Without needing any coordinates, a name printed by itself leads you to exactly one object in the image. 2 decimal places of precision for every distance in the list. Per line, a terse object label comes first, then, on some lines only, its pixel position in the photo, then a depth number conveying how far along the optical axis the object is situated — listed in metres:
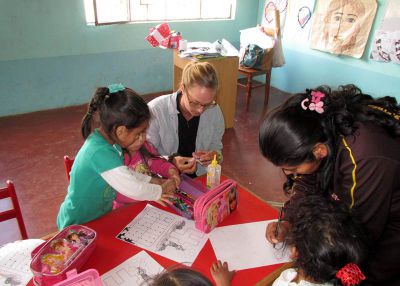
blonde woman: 1.78
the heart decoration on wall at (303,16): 4.68
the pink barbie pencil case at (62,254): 1.10
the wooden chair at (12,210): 1.51
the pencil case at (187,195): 1.49
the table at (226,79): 3.81
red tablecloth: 1.22
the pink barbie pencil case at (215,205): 1.36
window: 4.21
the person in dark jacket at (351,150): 1.08
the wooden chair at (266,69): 4.53
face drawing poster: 4.02
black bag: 4.52
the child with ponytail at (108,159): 1.37
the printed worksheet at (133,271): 1.16
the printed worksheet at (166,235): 1.29
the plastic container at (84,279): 1.02
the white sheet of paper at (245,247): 1.27
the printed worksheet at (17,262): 1.16
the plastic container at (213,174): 1.62
